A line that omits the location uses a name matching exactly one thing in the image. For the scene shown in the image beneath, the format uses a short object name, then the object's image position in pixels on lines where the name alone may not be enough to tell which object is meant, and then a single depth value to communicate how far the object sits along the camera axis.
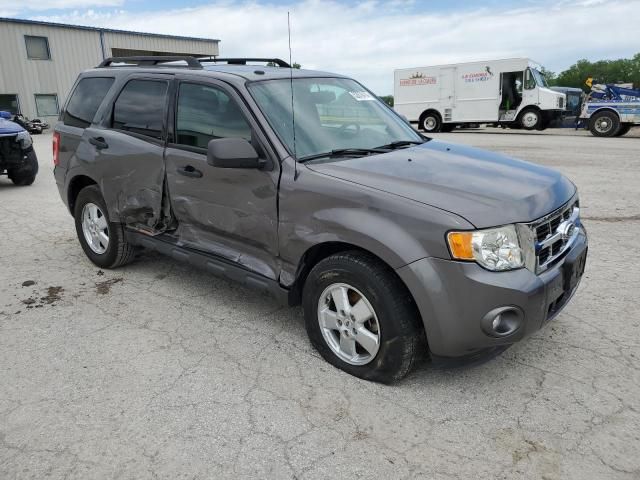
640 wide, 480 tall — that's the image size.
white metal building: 27.38
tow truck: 18.28
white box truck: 20.55
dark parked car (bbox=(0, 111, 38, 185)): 9.15
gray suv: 2.61
